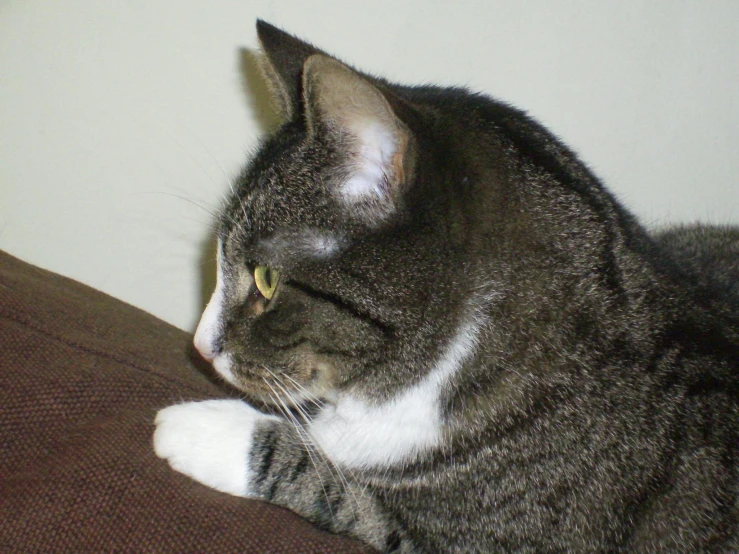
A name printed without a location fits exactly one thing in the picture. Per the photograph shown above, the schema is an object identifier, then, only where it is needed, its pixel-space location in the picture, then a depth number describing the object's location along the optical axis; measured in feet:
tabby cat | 2.66
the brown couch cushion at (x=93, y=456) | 2.62
